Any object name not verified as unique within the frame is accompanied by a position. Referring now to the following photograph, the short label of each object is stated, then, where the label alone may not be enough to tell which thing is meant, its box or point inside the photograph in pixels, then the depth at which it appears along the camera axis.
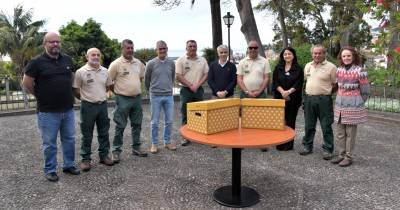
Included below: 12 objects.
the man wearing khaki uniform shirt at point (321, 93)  5.41
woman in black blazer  5.72
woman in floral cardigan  5.04
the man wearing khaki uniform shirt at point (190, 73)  6.19
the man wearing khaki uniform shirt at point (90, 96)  5.02
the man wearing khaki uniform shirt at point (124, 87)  5.52
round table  3.52
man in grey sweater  5.91
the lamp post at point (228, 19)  15.68
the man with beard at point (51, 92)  4.57
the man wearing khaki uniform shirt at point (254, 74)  5.88
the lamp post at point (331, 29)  35.19
